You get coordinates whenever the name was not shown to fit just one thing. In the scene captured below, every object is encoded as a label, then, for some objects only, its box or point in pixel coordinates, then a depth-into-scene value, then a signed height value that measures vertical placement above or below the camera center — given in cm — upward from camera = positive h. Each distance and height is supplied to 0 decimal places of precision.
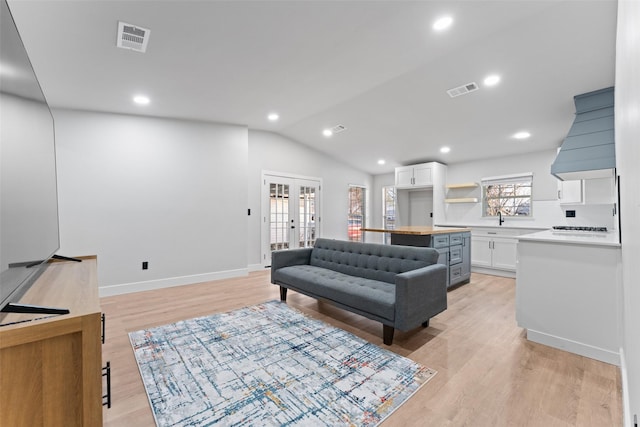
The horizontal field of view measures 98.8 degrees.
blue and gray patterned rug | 161 -117
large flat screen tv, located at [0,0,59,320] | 91 +19
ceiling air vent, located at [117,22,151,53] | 237 +161
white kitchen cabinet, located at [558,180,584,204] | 418 +26
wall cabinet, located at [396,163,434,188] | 616 +81
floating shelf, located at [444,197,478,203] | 585 +21
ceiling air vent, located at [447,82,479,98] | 364 +164
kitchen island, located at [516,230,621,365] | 216 -73
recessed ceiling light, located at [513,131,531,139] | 462 +126
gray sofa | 235 -74
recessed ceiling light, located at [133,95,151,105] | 362 +156
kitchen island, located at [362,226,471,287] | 385 -50
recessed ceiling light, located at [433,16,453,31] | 260 +181
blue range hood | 304 +76
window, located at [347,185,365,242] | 762 -4
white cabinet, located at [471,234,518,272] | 488 -80
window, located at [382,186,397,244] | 774 +11
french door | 576 +0
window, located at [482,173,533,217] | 531 +28
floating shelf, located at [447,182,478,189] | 588 +53
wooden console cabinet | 72 -43
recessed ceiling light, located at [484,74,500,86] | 344 +165
